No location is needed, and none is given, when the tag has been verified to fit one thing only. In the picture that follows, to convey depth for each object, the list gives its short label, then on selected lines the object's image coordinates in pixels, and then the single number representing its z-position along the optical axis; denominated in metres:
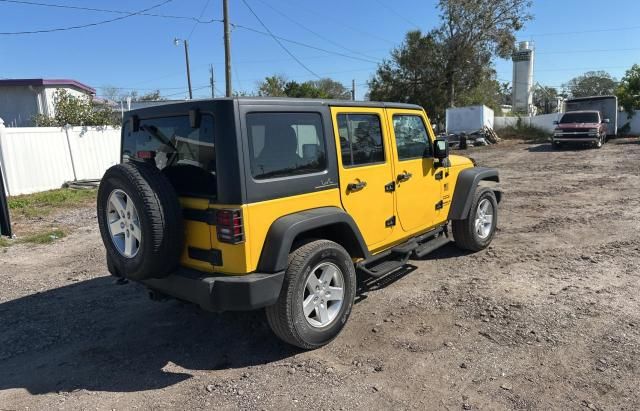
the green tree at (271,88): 44.65
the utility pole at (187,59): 41.04
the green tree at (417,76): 36.62
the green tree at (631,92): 28.44
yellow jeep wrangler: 3.28
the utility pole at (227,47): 21.34
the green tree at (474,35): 35.22
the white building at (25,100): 20.69
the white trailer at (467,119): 29.41
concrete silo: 51.34
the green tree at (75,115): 17.36
